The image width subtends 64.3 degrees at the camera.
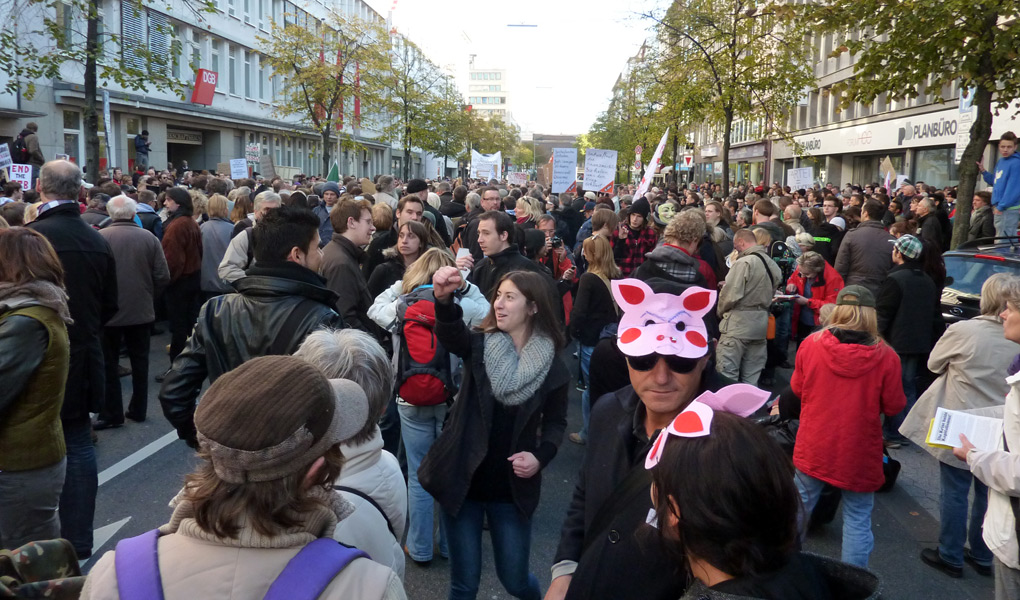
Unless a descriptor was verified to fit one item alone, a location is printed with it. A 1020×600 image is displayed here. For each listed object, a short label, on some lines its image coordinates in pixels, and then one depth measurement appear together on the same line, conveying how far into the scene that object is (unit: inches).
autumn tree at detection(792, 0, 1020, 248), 386.0
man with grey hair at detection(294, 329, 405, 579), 86.1
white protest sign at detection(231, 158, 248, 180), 702.1
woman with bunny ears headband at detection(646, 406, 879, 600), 65.4
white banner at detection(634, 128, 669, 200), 492.5
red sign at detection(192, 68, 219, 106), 1341.0
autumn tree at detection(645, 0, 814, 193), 772.0
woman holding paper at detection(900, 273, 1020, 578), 181.9
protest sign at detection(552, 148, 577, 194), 628.7
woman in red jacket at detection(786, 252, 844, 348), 354.0
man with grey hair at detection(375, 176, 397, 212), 501.7
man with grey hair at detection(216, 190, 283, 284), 292.0
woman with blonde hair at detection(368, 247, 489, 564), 178.1
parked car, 294.8
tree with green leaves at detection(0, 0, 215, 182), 459.8
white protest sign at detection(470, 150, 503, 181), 974.4
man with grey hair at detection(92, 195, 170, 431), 283.9
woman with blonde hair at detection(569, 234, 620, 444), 253.1
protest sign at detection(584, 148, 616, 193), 624.7
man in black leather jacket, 131.6
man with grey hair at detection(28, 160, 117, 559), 175.5
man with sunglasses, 85.9
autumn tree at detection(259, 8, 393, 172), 1156.5
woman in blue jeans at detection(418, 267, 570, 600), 136.6
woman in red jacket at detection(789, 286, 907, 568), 168.6
